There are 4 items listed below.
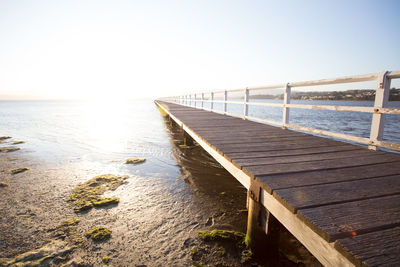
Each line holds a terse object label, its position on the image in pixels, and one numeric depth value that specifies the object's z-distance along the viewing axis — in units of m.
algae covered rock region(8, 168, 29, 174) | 4.77
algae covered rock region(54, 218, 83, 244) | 2.39
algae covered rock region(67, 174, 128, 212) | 3.18
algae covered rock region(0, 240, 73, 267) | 2.02
